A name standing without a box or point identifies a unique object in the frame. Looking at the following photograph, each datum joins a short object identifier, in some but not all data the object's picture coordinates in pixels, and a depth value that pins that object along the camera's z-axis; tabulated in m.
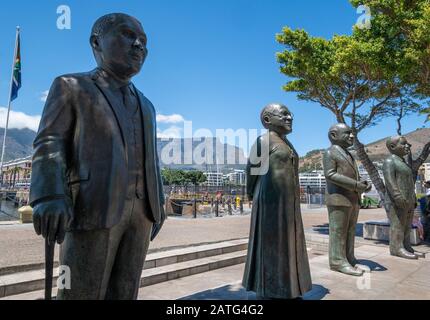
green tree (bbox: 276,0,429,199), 8.91
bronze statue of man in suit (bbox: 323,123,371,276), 5.45
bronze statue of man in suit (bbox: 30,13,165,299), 1.89
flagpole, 17.59
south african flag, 17.83
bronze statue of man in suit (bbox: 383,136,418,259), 6.73
